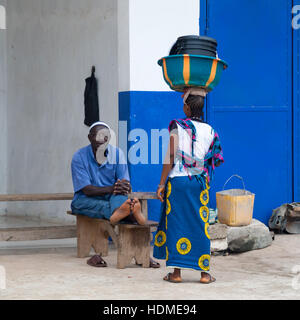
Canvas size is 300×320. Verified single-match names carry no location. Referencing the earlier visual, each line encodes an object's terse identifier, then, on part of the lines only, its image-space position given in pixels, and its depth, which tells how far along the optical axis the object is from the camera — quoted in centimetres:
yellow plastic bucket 1149
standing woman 869
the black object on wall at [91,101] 1315
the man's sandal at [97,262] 997
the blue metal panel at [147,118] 1157
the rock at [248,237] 1118
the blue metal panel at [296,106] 1311
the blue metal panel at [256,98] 1263
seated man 1011
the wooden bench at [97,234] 989
